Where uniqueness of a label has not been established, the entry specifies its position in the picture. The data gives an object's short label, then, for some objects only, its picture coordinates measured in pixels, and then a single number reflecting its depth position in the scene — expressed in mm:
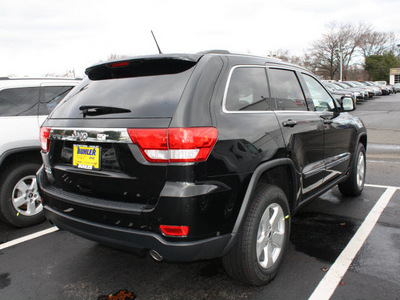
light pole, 61500
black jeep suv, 2209
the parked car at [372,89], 31422
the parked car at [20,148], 3977
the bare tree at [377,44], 67875
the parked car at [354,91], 25847
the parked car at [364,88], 29936
